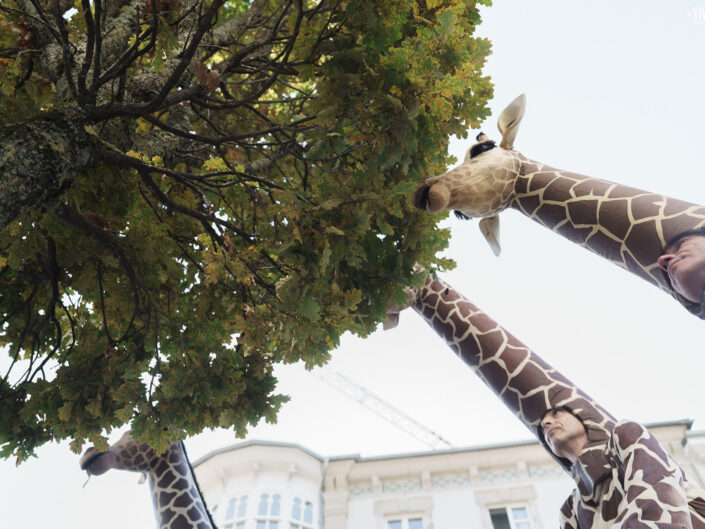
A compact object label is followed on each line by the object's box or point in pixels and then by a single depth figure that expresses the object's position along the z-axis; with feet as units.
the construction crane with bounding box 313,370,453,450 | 89.71
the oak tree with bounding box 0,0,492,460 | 11.78
